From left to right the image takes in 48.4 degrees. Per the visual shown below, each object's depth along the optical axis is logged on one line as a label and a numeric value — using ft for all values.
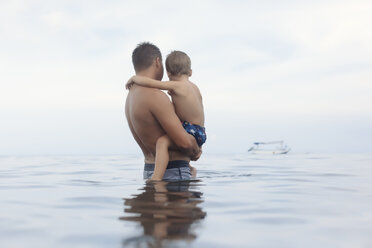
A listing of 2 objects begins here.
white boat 118.24
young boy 15.57
